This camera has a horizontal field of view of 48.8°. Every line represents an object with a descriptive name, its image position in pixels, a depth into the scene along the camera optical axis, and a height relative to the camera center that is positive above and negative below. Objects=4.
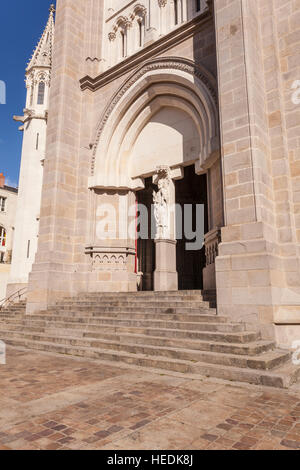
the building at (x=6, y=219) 32.34 +8.09
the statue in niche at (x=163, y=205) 10.96 +3.18
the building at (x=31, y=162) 19.22 +8.44
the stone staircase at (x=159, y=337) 4.75 -0.67
